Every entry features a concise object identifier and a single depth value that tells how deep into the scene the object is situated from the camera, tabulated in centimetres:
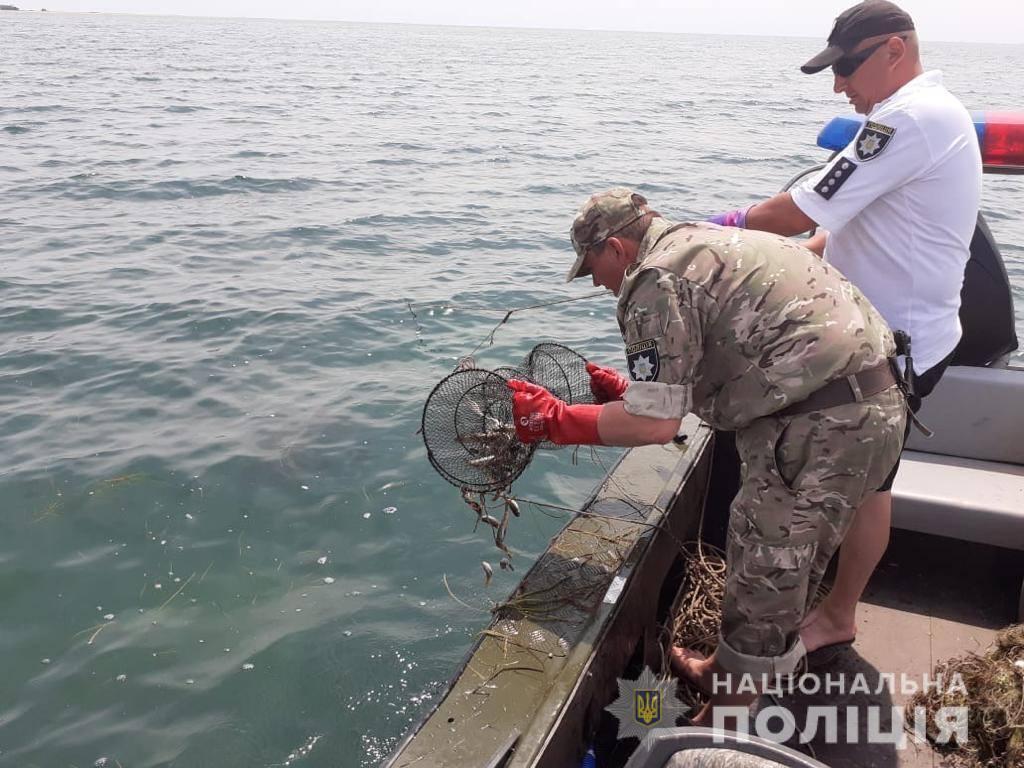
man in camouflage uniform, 267
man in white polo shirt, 303
